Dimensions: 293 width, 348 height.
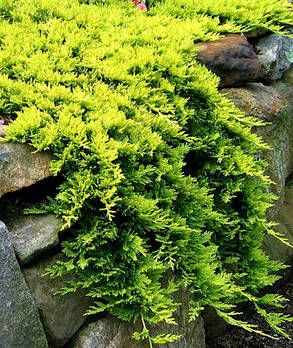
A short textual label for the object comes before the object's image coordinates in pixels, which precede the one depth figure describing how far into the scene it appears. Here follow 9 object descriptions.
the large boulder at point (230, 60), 3.50
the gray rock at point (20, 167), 2.03
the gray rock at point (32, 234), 1.94
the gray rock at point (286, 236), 3.70
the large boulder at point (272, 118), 3.58
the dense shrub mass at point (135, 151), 2.09
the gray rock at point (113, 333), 2.03
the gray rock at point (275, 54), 4.17
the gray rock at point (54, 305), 1.96
